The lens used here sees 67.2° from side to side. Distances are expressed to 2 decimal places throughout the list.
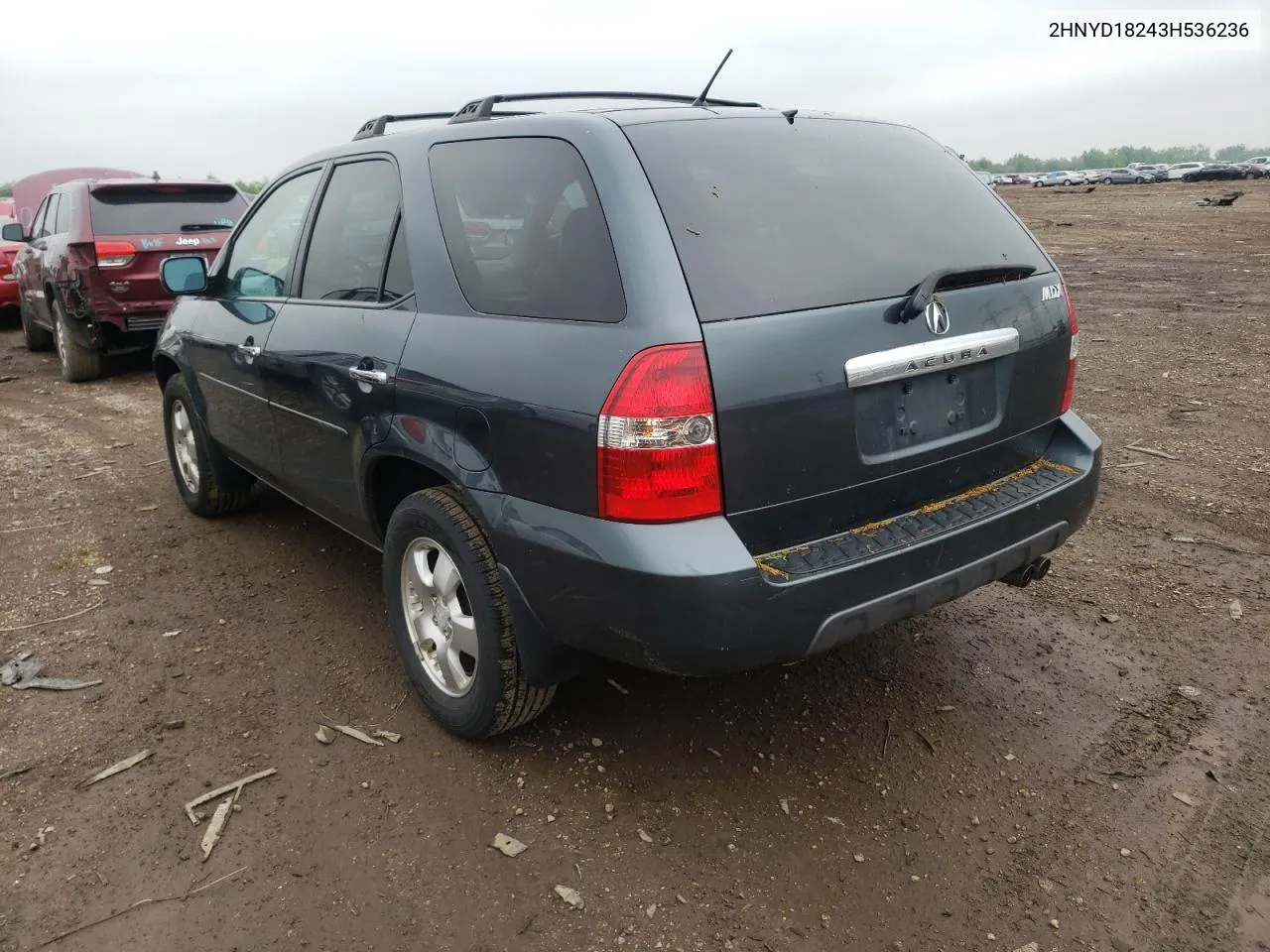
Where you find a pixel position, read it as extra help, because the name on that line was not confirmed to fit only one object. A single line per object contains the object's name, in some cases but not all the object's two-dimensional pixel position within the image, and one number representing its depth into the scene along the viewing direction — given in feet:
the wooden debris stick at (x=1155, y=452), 17.25
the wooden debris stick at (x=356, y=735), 9.75
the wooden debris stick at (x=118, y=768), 9.23
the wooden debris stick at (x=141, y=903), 7.38
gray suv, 7.27
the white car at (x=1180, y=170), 201.08
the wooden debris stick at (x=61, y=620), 12.39
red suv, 26.53
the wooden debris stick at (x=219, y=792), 8.73
